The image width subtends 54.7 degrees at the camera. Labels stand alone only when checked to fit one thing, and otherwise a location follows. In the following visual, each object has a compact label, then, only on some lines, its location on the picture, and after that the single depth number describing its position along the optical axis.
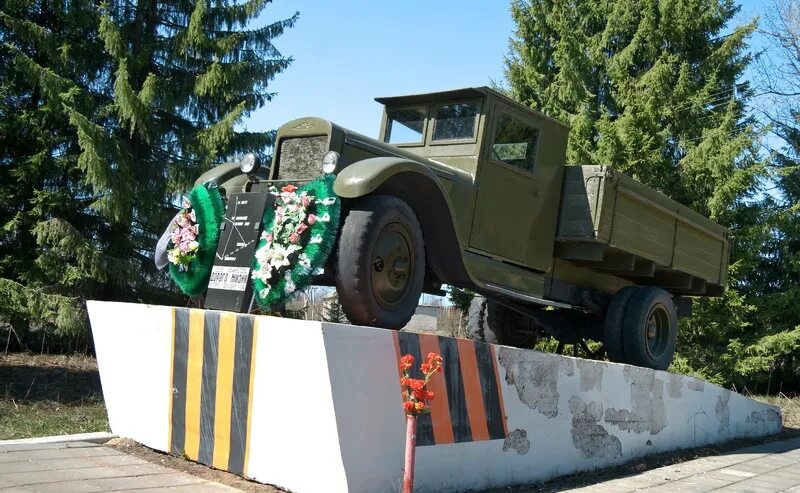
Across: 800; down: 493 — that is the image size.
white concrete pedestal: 4.13
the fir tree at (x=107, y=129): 9.49
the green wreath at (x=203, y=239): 5.34
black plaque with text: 4.95
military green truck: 4.94
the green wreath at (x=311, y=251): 4.73
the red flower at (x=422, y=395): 3.81
